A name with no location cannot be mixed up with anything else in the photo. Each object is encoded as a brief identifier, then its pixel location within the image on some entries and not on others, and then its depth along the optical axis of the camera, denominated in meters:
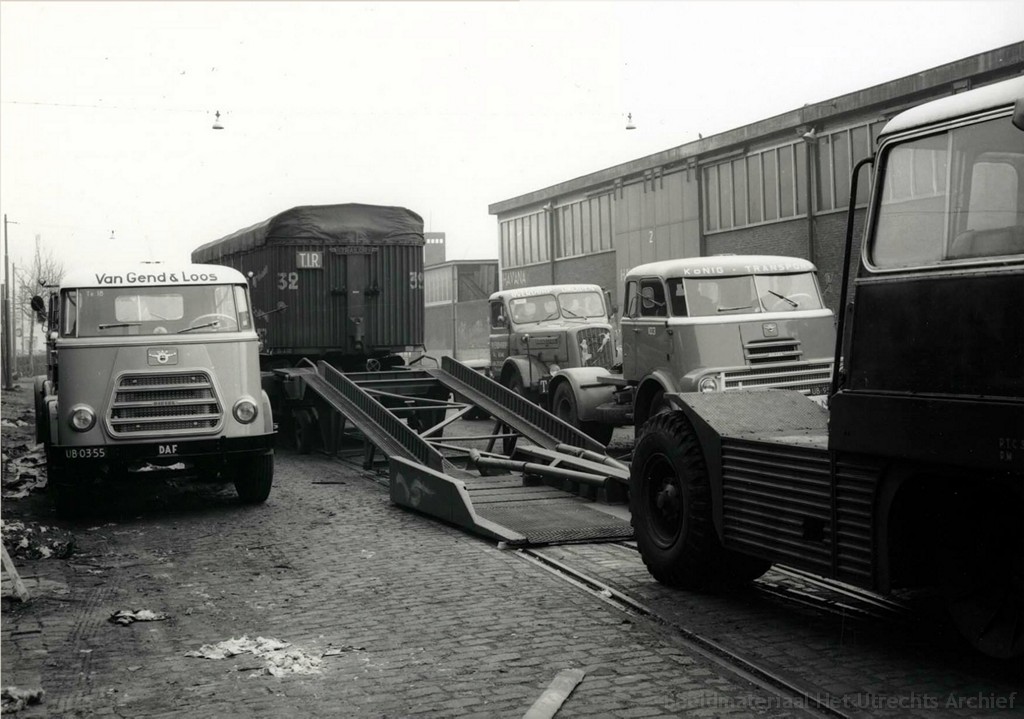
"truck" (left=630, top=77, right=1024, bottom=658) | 4.73
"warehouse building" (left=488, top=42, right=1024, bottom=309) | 31.12
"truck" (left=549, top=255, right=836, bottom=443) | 12.32
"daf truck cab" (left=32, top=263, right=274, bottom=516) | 10.65
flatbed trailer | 9.67
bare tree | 41.53
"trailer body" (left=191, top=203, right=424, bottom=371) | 17.36
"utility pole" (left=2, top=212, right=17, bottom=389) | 34.34
